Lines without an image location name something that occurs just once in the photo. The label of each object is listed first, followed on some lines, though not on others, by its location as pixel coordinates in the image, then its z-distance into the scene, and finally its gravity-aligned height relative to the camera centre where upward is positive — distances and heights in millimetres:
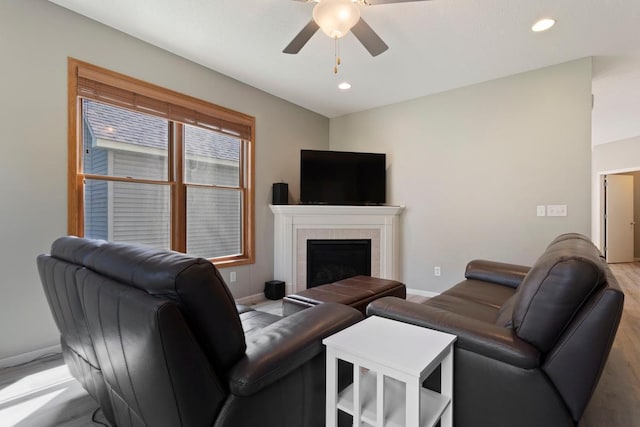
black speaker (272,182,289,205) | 3953 +265
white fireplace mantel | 3934 -246
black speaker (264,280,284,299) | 3770 -963
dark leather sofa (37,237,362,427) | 919 -481
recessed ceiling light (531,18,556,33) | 2405 +1541
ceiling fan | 1812 +1240
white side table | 1061 -586
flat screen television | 4117 +496
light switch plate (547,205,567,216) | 3158 +34
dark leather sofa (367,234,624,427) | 1107 -527
